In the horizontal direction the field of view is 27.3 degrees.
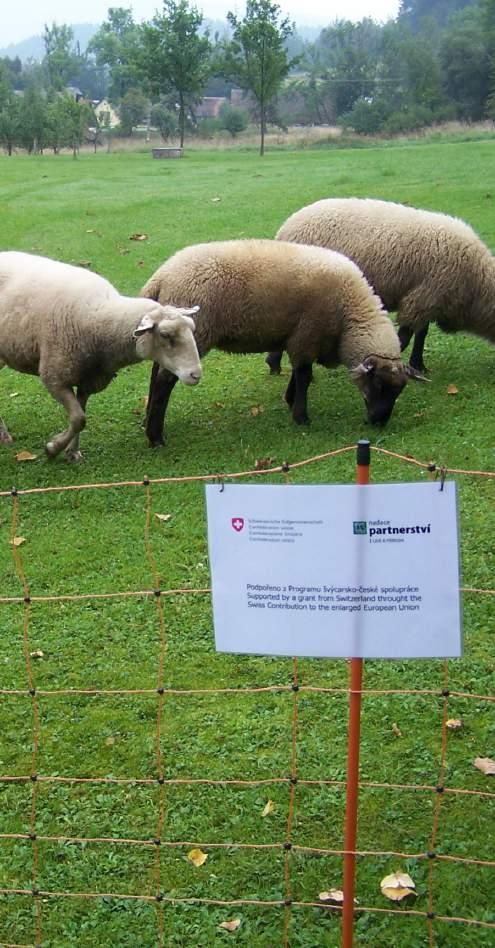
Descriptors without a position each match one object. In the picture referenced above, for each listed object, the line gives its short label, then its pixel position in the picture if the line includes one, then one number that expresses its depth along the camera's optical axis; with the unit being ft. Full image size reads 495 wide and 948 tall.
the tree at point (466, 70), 212.84
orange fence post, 11.32
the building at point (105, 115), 240.26
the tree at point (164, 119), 229.17
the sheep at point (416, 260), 34.30
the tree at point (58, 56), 356.28
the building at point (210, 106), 423.64
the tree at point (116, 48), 213.97
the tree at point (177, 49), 170.71
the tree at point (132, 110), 255.50
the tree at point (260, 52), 146.72
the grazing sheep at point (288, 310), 29.81
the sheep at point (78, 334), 27.73
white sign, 10.14
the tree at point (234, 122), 218.79
